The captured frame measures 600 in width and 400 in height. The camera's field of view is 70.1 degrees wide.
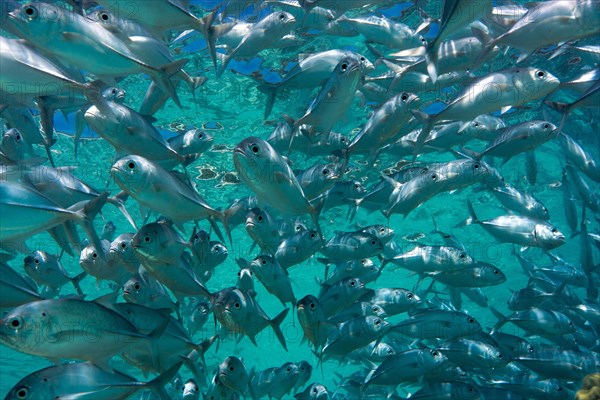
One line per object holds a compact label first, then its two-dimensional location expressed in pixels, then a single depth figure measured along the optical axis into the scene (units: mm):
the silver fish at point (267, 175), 3920
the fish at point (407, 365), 5957
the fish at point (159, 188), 3770
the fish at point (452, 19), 3533
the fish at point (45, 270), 5715
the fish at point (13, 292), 3608
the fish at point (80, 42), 3353
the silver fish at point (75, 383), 3443
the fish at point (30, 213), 3387
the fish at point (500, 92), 4312
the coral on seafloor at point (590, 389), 3732
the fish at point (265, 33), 5219
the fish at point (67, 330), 3260
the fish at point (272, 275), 5574
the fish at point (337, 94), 4309
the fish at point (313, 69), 5285
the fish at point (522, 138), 5797
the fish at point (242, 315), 5023
